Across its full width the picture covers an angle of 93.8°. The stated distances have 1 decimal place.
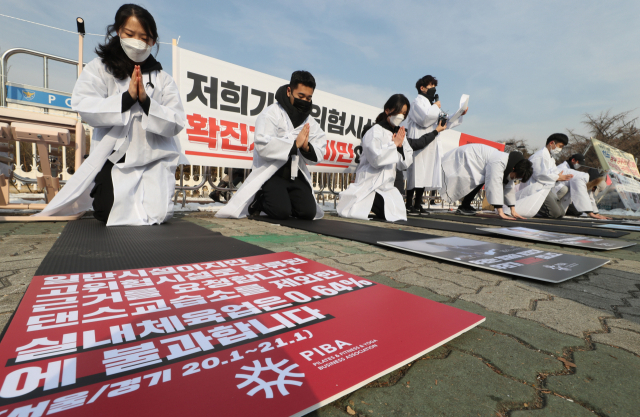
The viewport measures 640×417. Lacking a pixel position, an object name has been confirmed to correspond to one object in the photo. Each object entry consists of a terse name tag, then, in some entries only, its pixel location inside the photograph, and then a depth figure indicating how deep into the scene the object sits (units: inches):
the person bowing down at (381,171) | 163.2
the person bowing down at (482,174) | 203.9
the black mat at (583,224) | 188.1
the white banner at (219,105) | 174.9
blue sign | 171.6
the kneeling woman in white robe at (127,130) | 97.3
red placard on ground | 20.9
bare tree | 667.4
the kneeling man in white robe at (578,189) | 273.1
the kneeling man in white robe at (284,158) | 138.8
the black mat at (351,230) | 98.7
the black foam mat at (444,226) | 122.2
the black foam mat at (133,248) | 53.9
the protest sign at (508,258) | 62.4
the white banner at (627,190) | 380.5
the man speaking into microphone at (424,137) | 205.0
